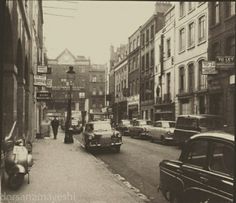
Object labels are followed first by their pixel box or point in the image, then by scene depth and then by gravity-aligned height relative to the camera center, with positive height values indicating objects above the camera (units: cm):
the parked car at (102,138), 1831 -108
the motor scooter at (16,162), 869 -111
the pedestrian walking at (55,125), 2847 -75
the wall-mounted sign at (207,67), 1838 +229
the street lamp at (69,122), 2104 -43
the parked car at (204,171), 485 -76
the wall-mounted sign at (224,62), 1147 +163
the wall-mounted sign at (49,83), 2595 +213
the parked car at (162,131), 2320 -99
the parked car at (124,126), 3416 -102
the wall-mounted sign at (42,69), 2223 +260
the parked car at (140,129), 2862 -103
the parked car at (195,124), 1833 -41
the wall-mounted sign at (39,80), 2039 +182
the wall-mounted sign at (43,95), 2214 +113
